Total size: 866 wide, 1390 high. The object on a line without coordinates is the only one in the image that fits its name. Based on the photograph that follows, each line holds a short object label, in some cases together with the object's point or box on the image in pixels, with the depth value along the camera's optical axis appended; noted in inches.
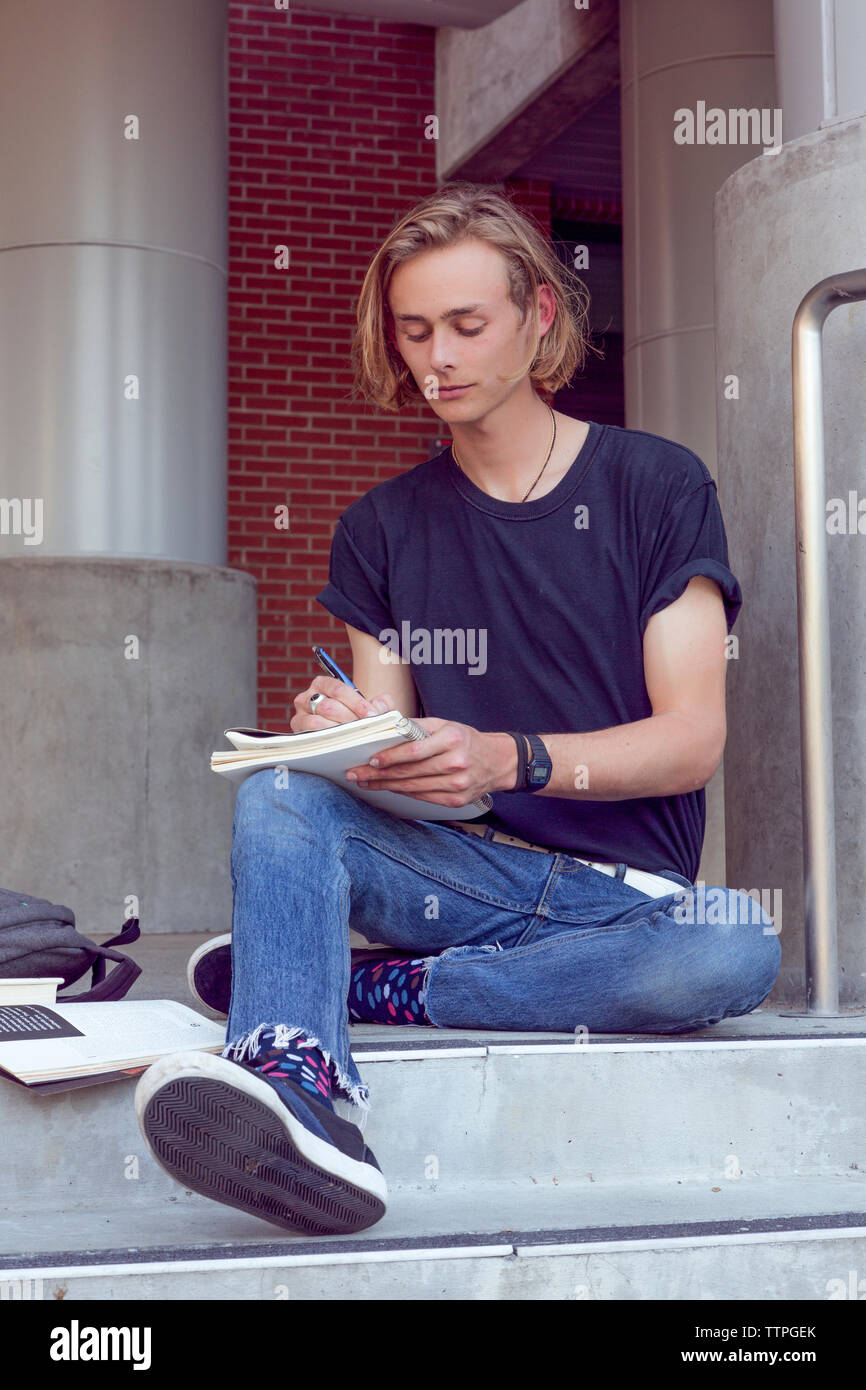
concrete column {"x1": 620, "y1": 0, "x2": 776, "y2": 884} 216.5
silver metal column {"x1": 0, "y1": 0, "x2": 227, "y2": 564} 192.5
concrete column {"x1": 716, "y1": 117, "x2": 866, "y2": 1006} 88.3
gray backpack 78.3
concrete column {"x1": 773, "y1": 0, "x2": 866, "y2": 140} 94.5
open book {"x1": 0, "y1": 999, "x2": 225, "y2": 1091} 62.9
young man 60.2
